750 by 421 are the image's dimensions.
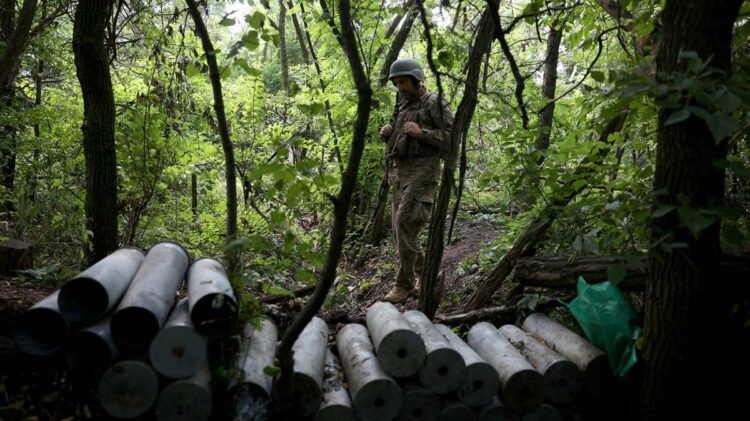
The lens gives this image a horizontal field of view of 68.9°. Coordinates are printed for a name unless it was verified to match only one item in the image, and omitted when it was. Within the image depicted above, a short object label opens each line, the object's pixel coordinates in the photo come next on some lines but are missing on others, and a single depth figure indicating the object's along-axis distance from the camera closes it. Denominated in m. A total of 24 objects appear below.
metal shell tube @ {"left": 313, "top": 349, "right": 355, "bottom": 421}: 3.21
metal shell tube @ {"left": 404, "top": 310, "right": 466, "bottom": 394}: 3.39
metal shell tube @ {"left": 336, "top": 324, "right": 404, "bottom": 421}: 3.28
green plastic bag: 3.56
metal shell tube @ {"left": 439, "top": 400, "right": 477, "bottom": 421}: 3.42
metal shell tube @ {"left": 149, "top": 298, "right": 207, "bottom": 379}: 2.88
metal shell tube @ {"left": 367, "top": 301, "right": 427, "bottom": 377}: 3.40
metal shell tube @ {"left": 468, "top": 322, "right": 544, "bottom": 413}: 3.44
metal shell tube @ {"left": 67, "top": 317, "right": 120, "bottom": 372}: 2.85
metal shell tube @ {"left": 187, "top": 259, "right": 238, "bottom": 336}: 2.95
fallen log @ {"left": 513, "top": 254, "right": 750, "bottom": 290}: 3.62
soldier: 5.91
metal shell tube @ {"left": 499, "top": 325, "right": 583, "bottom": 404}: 3.52
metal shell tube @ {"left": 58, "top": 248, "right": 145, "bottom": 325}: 2.88
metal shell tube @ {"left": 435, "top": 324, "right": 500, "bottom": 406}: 3.44
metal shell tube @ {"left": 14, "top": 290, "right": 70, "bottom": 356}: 2.86
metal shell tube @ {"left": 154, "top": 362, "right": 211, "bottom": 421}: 2.88
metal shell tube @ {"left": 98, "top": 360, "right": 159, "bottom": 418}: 2.83
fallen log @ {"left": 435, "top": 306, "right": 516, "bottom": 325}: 4.76
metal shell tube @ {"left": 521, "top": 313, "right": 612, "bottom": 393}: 3.54
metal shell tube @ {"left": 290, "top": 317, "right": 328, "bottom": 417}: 3.17
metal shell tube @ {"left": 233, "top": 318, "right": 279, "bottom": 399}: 3.07
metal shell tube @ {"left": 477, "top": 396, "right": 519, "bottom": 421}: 3.45
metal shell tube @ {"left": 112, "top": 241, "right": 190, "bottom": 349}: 2.85
